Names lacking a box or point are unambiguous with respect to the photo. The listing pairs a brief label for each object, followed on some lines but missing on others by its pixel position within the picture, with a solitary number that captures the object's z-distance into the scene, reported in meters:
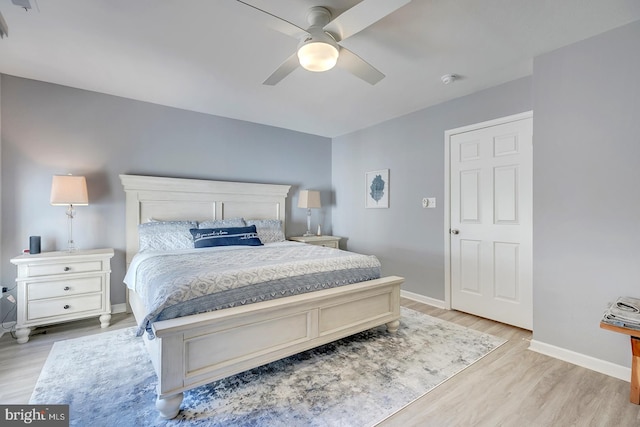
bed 1.54
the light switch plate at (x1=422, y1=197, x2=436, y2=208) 3.46
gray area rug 1.56
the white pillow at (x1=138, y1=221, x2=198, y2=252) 3.04
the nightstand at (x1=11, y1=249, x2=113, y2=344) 2.44
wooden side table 1.67
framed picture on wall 4.02
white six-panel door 2.73
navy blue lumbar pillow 3.06
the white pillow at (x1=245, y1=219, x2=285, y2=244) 3.70
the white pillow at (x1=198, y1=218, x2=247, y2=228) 3.38
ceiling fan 1.52
